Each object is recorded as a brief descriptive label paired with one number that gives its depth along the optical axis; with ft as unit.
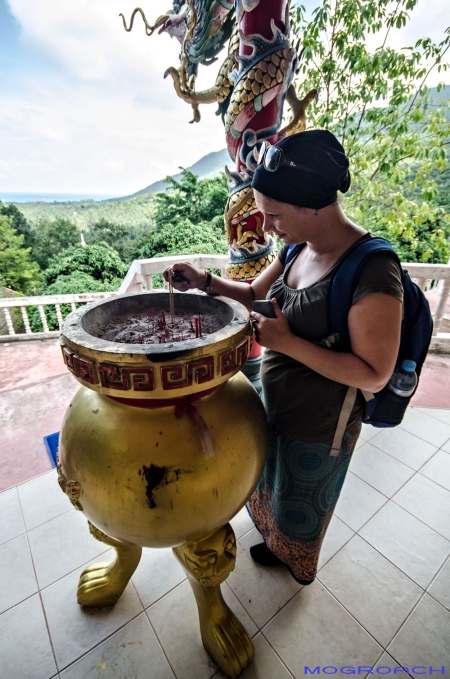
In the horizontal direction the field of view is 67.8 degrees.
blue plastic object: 7.96
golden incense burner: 2.42
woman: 2.75
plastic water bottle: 3.34
